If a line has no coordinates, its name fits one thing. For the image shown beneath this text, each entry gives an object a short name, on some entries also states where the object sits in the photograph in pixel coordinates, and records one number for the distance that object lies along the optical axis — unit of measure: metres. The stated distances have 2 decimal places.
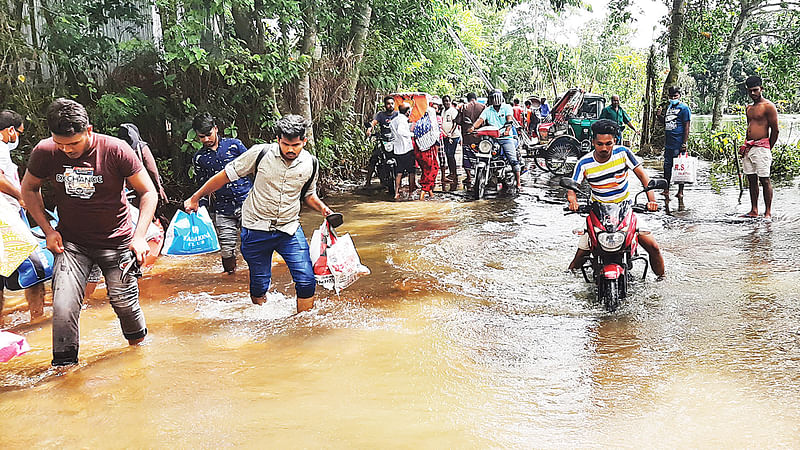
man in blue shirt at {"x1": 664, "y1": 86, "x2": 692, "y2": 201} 9.84
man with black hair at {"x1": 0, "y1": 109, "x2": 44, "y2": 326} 5.21
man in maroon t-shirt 3.88
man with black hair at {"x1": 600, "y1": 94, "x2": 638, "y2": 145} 15.71
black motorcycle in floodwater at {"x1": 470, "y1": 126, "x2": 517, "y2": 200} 11.28
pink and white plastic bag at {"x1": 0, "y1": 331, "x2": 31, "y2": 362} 3.50
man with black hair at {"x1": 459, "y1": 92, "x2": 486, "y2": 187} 12.14
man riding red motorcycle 5.30
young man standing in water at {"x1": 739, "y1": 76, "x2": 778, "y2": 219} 7.93
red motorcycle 5.10
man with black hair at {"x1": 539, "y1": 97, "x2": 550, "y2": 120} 22.45
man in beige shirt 4.70
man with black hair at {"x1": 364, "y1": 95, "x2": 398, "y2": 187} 11.34
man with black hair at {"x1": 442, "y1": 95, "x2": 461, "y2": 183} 13.60
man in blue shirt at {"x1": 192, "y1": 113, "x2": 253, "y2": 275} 6.03
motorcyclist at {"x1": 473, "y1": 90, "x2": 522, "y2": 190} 11.10
